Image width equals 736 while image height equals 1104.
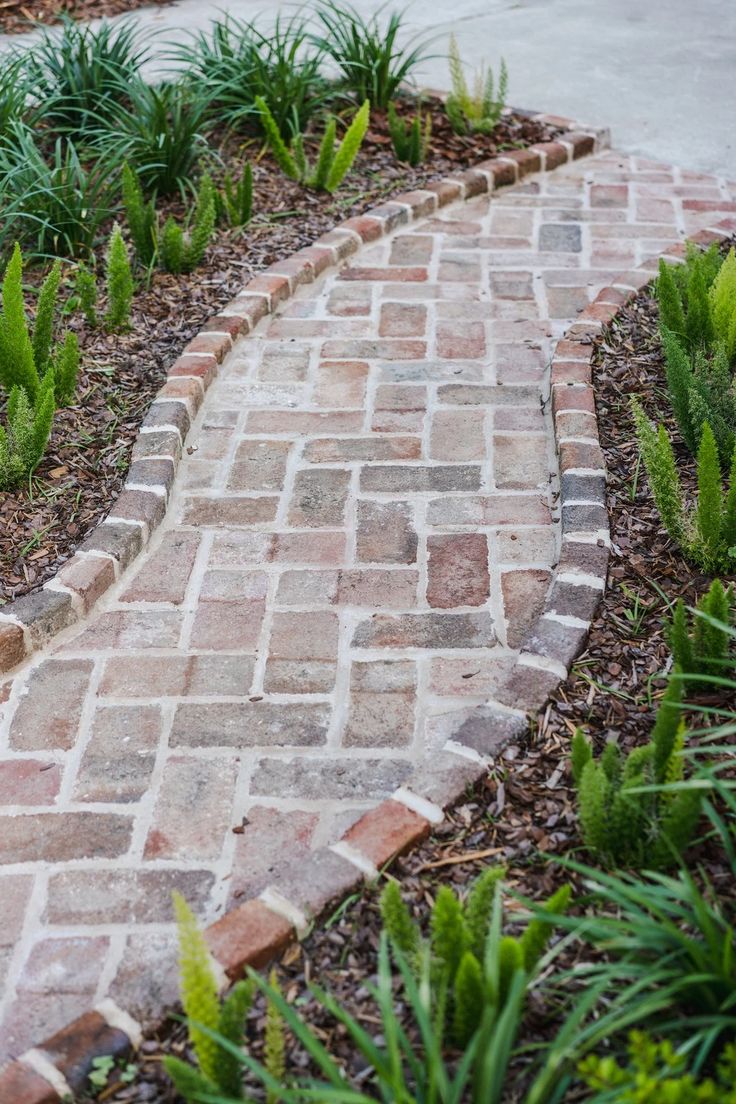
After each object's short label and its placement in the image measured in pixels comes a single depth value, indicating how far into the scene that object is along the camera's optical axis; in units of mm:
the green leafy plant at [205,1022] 1732
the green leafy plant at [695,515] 2891
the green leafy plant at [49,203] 4629
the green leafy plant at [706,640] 2496
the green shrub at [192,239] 4582
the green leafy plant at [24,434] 3461
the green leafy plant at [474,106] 6004
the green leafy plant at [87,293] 4234
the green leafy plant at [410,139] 5660
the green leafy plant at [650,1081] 1478
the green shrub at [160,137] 5074
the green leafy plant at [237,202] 4984
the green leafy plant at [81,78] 5477
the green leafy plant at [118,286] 4180
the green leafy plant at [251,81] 5629
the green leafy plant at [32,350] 3537
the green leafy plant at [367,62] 5977
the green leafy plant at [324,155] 5211
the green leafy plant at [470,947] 1812
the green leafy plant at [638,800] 2164
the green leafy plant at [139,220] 4500
